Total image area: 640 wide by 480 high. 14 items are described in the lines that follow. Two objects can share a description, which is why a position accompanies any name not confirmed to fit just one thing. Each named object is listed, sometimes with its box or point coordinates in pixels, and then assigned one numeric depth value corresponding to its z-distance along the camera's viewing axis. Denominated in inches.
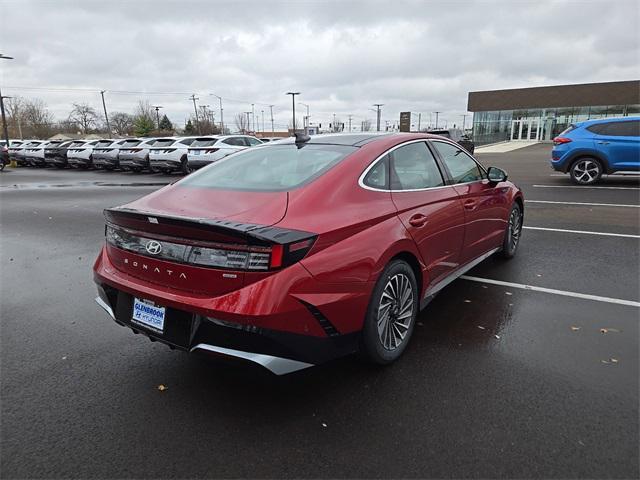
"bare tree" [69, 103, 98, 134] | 3531.0
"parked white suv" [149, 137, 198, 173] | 701.3
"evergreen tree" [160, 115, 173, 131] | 3635.3
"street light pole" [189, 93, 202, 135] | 3041.1
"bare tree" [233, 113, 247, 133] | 3986.2
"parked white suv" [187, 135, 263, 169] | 661.9
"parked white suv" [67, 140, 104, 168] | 884.0
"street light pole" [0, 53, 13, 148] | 1160.4
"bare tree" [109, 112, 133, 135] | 3506.4
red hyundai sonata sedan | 93.1
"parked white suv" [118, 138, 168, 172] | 756.5
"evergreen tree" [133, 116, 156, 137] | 2792.8
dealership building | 1749.5
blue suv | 426.6
